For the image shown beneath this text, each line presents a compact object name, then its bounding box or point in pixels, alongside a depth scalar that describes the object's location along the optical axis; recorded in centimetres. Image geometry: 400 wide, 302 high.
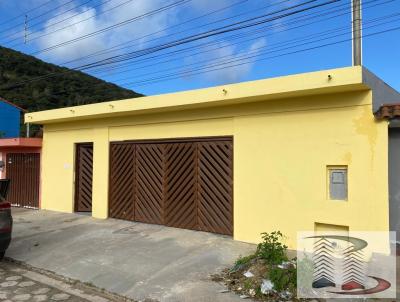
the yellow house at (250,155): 661
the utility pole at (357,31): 758
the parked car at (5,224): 693
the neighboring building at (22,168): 1329
